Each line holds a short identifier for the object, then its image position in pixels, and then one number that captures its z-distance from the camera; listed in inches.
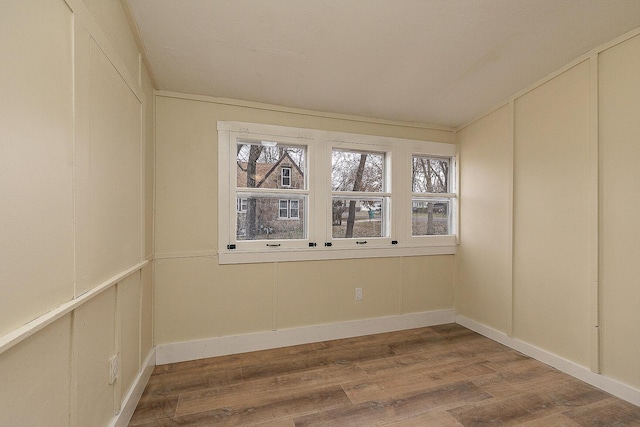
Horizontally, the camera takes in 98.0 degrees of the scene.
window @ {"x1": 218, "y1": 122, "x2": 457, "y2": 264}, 102.2
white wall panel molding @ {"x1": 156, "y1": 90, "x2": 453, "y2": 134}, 95.4
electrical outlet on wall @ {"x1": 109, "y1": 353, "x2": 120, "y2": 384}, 57.3
